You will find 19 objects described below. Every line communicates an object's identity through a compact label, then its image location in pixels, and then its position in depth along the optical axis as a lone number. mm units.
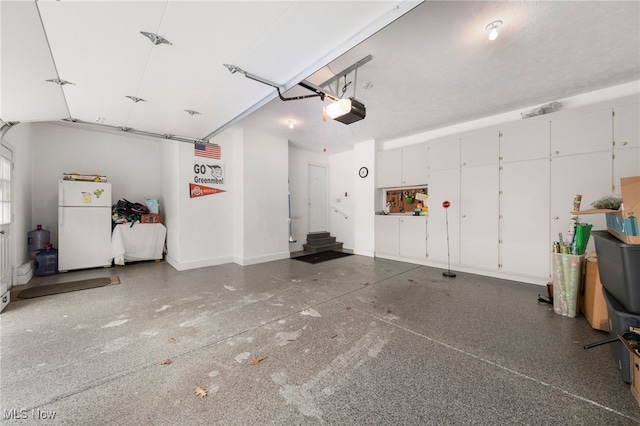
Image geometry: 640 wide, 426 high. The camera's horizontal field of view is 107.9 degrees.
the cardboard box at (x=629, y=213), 1774
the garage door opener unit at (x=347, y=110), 2898
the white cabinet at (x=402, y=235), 5410
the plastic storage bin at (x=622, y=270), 1752
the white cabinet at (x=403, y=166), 5422
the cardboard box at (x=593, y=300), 2430
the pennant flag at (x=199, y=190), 5059
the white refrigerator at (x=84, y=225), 4637
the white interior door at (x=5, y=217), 3375
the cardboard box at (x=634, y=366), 1482
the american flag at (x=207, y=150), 5113
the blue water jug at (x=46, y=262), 4422
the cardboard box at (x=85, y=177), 4785
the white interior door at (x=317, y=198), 7520
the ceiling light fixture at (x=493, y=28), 2209
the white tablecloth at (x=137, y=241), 5141
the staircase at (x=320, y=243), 6864
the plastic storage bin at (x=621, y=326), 1665
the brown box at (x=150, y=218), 5422
